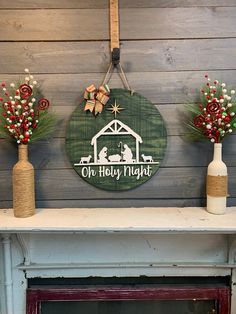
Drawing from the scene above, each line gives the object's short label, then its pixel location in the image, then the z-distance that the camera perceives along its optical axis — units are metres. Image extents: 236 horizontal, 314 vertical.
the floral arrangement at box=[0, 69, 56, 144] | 1.23
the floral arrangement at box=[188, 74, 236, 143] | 1.23
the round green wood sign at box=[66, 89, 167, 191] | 1.35
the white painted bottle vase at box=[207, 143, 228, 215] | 1.26
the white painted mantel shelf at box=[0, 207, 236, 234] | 1.16
